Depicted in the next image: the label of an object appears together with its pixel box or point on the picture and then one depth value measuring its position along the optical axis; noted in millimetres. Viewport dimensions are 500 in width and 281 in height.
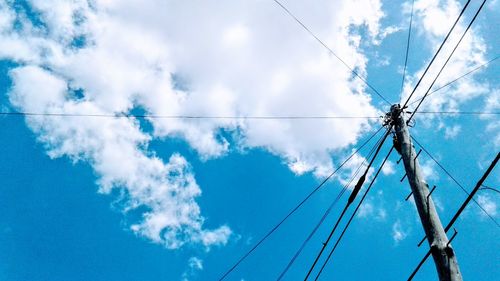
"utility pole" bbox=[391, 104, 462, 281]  5160
